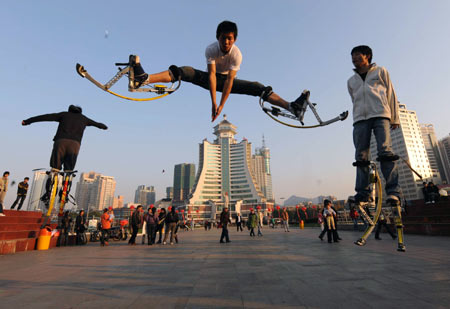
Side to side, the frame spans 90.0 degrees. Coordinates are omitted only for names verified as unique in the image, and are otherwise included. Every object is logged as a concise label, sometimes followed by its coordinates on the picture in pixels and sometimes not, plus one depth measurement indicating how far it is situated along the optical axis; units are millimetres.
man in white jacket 4207
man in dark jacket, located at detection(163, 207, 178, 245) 12136
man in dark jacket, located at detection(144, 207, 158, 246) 12305
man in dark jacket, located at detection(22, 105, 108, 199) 9078
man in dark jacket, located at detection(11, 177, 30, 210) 12378
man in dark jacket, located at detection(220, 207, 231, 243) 11600
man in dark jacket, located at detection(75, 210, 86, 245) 13242
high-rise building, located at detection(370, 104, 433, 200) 130875
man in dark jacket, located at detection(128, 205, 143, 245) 12477
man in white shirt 4836
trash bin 10179
